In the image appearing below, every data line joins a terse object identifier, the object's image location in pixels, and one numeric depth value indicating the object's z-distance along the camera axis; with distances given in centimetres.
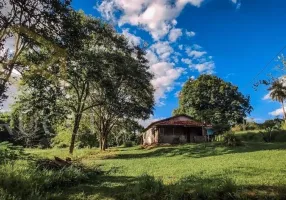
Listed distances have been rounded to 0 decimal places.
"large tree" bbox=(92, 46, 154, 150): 1760
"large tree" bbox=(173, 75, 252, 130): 3577
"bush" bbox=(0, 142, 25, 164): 862
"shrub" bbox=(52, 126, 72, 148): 2284
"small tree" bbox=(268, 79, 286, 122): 3392
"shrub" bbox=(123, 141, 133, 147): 3285
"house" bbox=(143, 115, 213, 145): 2618
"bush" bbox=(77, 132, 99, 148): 2971
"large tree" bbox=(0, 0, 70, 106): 720
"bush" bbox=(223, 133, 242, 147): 1724
